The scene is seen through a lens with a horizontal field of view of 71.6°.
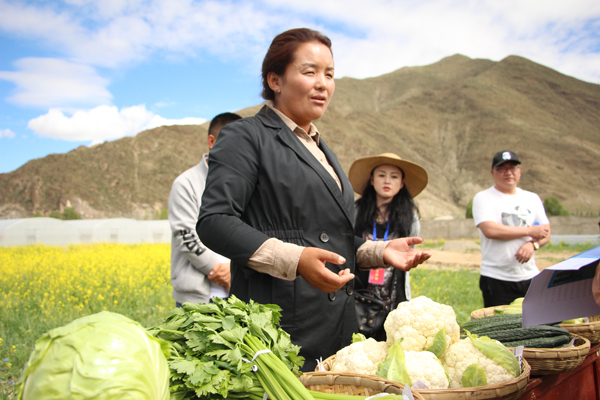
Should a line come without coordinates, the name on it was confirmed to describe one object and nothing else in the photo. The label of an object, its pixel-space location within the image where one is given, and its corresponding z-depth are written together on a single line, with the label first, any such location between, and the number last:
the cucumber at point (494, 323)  2.04
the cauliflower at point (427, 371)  1.37
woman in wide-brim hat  3.22
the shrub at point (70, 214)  36.00
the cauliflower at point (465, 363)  1.46
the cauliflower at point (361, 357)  1.46
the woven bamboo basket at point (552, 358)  1.70
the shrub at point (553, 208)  30.77
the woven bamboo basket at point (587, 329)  2.13
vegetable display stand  1.66
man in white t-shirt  3.80
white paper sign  1.58
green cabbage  0.81
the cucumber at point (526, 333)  1.92
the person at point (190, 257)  2.84
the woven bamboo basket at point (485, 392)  1.25
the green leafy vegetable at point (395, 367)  1.35
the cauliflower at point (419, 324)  1.60
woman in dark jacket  1.48
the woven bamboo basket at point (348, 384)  1.19
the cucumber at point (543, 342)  1.85
